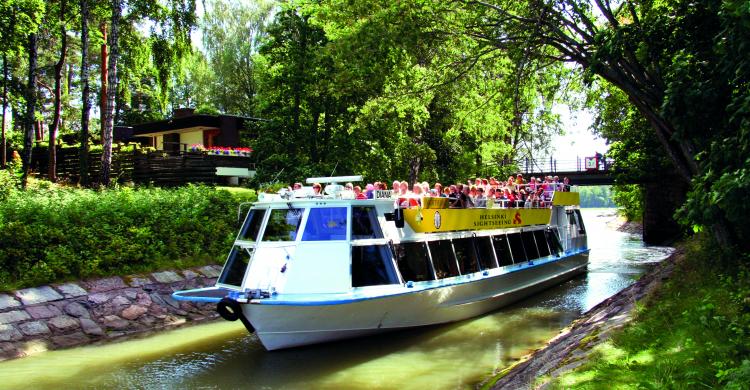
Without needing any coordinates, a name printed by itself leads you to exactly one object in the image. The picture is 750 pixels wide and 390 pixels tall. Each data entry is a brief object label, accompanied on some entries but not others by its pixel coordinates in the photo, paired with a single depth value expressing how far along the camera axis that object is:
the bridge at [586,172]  44.23
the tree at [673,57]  8.38
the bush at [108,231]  14.12
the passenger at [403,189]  14.82
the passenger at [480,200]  16.95
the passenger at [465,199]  16.11
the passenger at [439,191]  15.78
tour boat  11.62
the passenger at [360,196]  13.61
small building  39.06
